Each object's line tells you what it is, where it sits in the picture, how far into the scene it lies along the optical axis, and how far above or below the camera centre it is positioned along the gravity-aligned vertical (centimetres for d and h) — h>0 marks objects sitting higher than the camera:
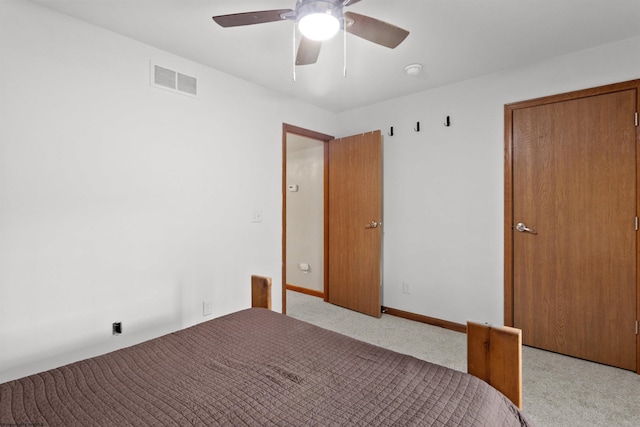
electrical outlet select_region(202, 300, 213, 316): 279 -82
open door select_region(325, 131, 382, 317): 364 -12
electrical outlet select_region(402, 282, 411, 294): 358 -84
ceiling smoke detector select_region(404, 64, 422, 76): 280 +125
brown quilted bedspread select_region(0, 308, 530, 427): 102 -64
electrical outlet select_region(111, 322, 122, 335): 227 -80
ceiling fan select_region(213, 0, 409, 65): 149 +96
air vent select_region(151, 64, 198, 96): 250 +107
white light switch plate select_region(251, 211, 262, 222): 320 -3
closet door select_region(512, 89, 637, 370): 242 -13
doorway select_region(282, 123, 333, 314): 350 -18
